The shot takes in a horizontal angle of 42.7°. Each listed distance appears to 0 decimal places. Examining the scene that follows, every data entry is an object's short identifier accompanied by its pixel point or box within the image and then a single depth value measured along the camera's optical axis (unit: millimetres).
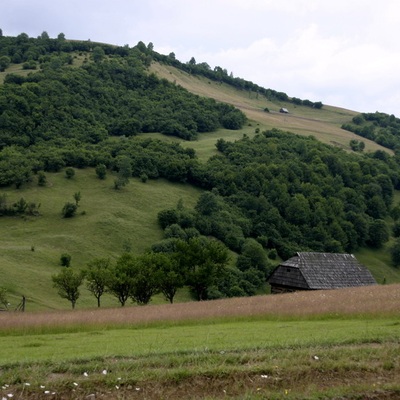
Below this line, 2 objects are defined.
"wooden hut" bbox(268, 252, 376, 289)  59062
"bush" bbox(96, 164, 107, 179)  121500
